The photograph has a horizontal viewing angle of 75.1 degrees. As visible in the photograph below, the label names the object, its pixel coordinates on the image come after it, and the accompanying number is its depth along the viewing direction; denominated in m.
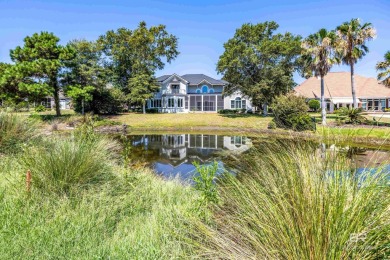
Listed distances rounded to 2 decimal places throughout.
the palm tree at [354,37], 24.23
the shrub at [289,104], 22.33
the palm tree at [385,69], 21.06
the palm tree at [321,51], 22.30
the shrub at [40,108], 30.30
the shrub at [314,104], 37.81
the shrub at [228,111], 39.03
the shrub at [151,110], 41.59
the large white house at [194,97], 42.53
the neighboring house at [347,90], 38.34
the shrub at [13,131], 6.49
